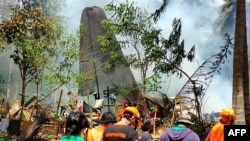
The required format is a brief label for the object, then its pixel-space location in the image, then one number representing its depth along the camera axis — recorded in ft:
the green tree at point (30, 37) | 49.32
